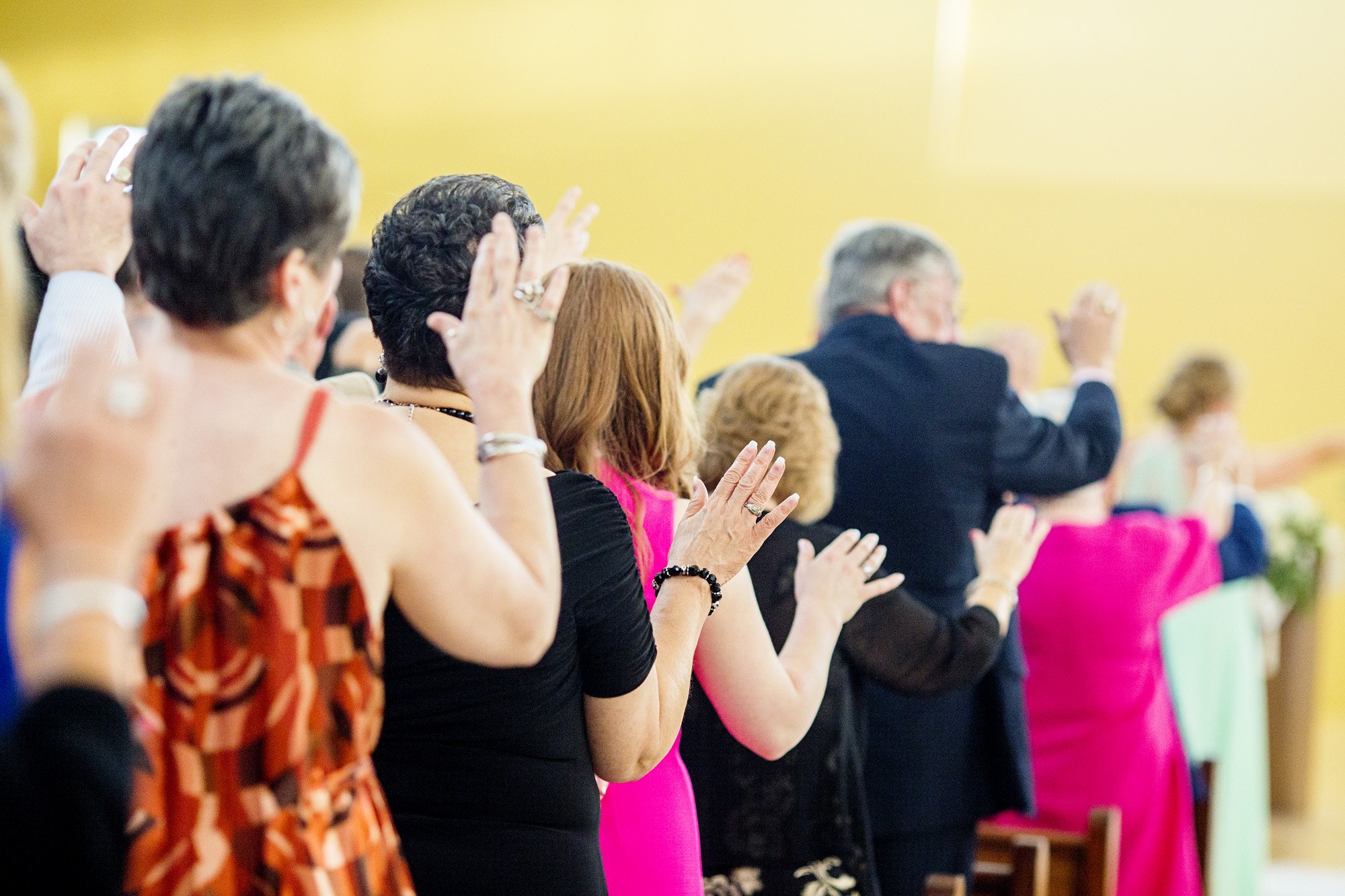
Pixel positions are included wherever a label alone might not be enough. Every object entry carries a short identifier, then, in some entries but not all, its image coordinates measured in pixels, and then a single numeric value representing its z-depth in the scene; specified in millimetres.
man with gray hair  5097
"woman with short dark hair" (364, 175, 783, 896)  3324
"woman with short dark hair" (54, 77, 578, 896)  2962
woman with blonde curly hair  4190
